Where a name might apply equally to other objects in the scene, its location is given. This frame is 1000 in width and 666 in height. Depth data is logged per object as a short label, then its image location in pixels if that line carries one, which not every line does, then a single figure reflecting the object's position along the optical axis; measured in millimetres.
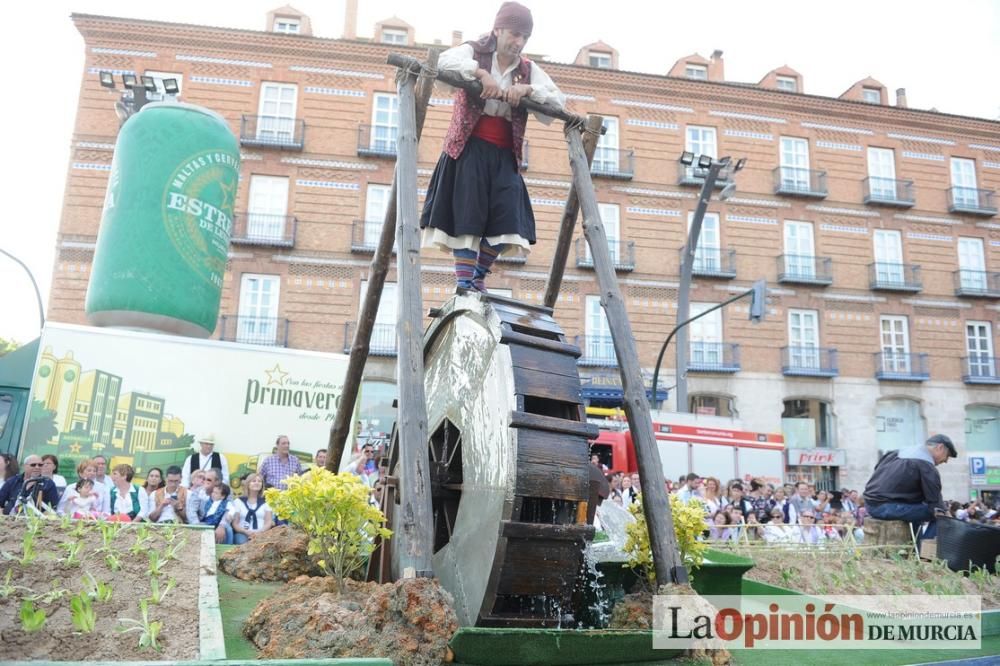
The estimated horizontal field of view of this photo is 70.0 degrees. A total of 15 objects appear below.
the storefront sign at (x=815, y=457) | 26312
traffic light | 17656
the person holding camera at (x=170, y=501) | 8633
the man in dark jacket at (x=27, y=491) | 7926
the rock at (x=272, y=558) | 4176
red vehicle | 18359
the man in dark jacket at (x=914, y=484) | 6691
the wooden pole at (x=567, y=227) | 4500
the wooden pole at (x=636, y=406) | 3123
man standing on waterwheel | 4109
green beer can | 9875
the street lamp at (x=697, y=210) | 15797
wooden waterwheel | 2955
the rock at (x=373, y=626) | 2424
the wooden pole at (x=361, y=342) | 4398
